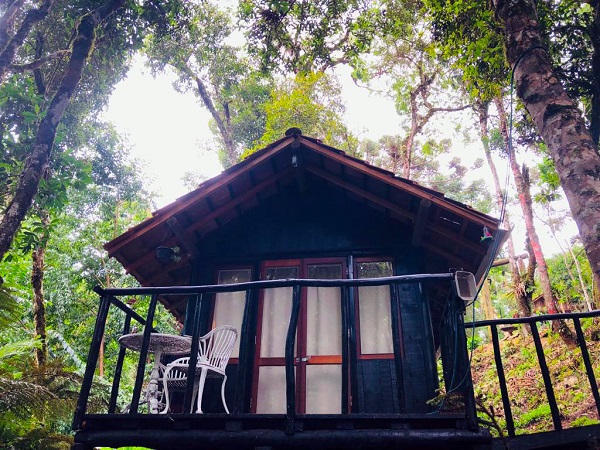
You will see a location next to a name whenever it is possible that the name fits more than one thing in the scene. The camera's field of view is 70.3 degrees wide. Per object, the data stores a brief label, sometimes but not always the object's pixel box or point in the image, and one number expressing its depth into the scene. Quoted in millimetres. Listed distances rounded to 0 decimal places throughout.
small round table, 4527
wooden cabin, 5246
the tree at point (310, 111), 17141
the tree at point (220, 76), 17578
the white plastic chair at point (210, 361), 4733
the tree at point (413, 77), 16297
